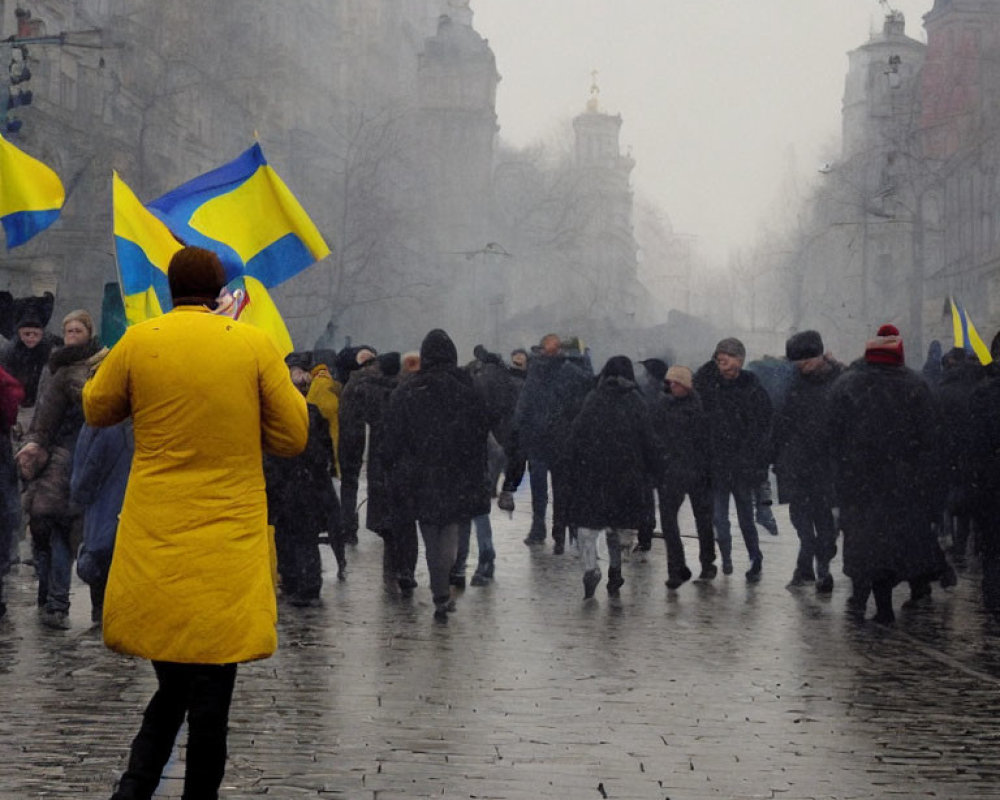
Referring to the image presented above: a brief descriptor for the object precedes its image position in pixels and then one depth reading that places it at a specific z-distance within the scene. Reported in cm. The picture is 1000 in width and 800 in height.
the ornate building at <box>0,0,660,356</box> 4328
